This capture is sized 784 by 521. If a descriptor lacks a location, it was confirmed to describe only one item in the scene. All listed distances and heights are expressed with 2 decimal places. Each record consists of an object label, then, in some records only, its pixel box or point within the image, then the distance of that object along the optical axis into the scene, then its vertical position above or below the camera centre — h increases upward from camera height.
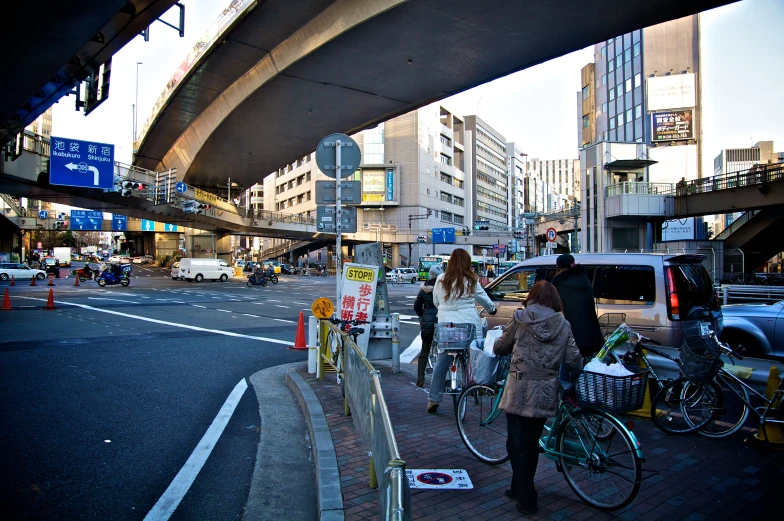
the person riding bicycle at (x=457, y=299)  5.91 -0.39
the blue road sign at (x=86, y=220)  66.56 +5.69
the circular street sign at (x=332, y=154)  8.24 +1.72
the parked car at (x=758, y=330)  8.84 -1.11
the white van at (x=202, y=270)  44.84 -0.45
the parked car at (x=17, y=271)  42.62 -0.49
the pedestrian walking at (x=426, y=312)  7.23 -0.66
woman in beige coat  3.66 -0.80
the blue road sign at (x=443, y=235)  70.00 +3.91
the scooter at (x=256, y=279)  38.75 -1.07
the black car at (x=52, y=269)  47.75 -0.38
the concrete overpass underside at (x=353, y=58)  20.45 +9.77
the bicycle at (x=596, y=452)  3.65 -1.36
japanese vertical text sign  8.47 -0.48
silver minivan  6.63 -0.38
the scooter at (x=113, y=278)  35.00 -0.87
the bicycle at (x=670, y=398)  5.16 -1.37
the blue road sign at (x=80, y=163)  25.94 +5.13
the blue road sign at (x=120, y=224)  72.19 +5.59
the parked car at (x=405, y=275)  49.52 -0.98
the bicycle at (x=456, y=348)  5.61 -0.88
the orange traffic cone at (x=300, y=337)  11.51 -1.60
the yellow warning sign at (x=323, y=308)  7.95 -0.66
